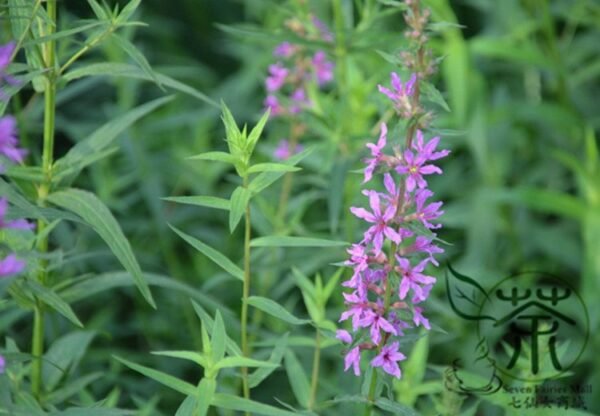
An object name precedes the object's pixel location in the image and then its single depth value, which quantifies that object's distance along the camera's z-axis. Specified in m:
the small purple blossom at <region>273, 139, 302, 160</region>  7.99
